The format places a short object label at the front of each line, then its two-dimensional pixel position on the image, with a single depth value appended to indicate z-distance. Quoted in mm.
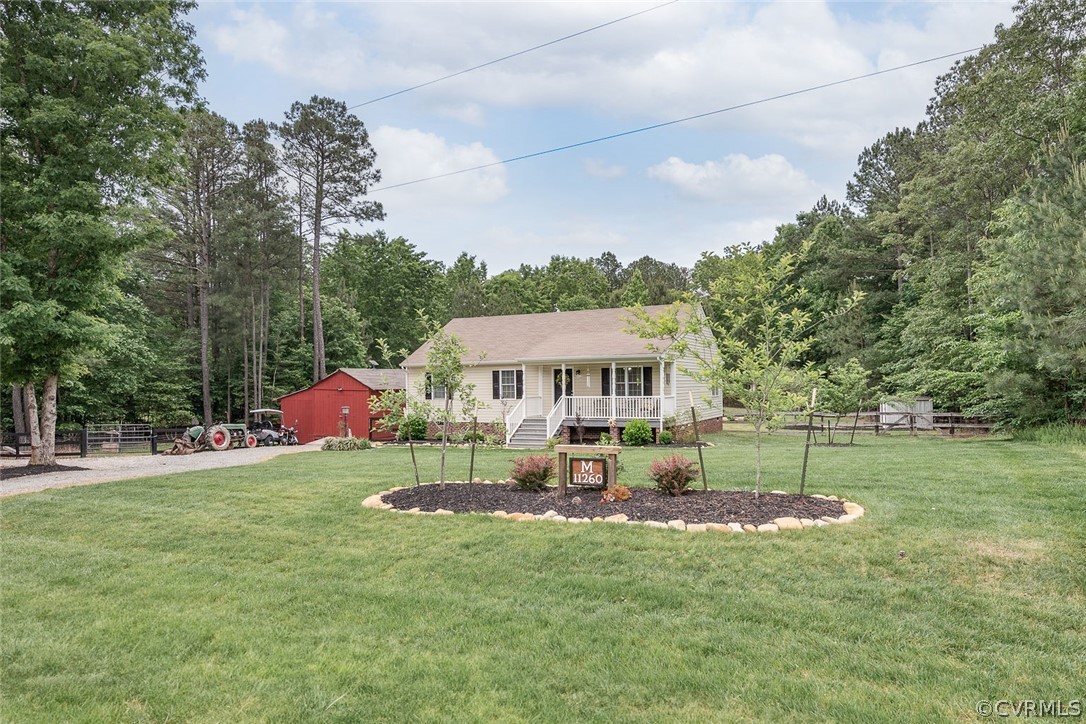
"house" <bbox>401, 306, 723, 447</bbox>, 18188
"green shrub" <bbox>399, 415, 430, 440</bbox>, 19453
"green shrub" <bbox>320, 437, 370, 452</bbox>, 17000
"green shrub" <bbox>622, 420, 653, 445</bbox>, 16875
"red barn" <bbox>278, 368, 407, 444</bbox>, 22172
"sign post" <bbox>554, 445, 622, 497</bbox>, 7277
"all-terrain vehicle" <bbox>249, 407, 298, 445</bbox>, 20531
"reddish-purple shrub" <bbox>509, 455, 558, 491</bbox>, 7711
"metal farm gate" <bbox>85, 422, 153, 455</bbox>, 20500
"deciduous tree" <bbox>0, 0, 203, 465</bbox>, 11375
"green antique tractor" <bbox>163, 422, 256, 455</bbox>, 17141
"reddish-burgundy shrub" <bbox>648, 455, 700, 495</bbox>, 7043
